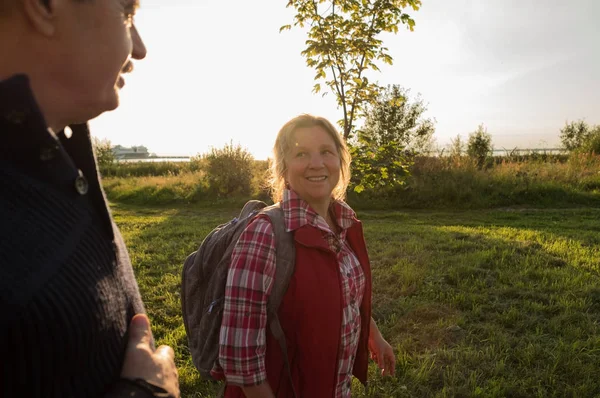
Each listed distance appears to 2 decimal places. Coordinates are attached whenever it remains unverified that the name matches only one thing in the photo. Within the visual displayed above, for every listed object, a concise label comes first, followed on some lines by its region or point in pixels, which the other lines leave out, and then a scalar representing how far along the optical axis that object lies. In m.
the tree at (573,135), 27.45
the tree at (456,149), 18.55
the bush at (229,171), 17.06
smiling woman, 1.74
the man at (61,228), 0.67
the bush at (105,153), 31.26
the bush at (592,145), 21.51
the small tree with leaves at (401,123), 19.83
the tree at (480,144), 22.76
